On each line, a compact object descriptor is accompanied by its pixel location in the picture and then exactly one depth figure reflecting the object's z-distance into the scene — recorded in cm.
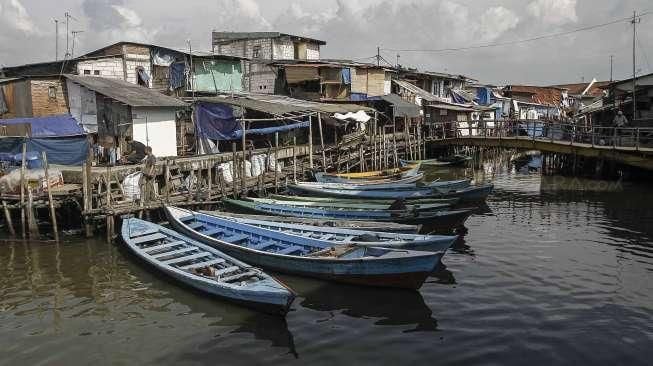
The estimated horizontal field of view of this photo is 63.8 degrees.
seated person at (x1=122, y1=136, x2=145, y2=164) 2036
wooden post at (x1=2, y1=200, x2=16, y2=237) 1628
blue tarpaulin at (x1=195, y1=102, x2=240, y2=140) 2388
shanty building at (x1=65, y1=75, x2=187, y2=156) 2162
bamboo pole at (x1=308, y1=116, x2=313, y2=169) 2501
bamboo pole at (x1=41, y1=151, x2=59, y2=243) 1547
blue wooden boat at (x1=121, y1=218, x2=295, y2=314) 969
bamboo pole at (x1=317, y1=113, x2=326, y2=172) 2583
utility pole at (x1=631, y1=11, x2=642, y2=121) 2786
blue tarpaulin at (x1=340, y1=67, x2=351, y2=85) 3344
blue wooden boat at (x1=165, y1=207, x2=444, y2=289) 1090
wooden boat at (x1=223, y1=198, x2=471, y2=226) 1534
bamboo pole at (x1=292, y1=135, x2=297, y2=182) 2333
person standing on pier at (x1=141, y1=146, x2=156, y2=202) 1680
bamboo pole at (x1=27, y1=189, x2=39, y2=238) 1587
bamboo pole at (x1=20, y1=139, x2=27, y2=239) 1579
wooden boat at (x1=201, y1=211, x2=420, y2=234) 1377
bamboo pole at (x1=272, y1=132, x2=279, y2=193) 2180
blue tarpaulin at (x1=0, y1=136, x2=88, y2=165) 1889
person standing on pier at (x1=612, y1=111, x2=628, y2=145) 2795
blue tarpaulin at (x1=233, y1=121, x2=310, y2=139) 2375
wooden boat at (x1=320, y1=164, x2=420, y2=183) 2403
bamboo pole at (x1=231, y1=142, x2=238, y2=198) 1954
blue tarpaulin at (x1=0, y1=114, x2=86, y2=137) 2117
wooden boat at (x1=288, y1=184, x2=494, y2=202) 1930
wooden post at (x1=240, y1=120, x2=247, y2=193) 2022
